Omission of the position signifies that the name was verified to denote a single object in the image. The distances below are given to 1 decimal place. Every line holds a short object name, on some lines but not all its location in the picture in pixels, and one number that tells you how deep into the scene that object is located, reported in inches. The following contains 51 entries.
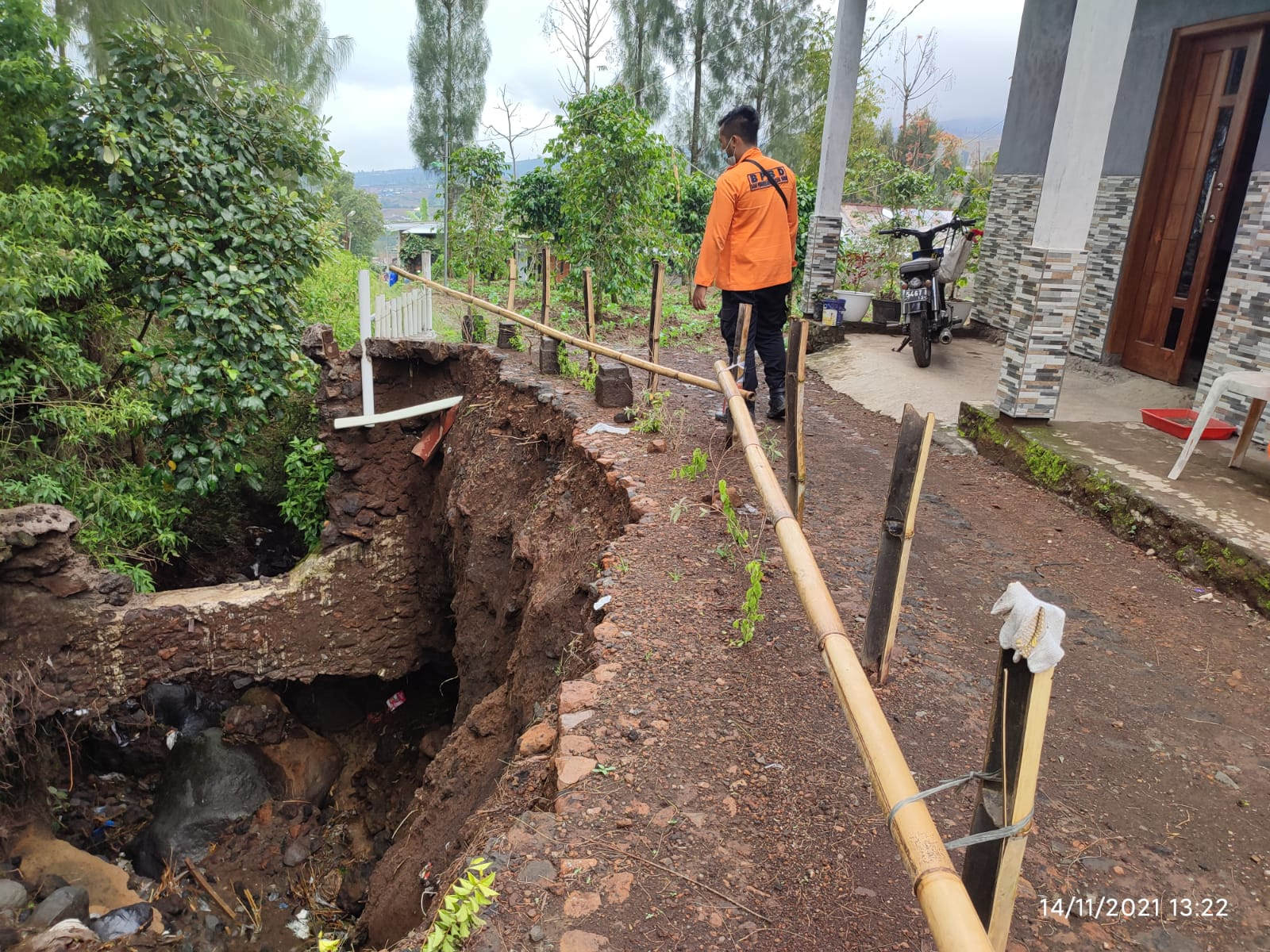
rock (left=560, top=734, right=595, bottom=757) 104.9
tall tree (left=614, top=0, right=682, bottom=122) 1029.8
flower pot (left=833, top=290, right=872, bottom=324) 380.2
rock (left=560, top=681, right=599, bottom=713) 113.6
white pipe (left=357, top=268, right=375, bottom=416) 286.7
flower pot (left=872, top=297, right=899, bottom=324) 386.9
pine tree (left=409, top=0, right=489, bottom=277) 992.2
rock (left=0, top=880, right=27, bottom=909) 217.2
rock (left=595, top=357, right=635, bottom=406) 243.8
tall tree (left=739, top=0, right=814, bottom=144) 1061.1
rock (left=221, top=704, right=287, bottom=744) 309.0
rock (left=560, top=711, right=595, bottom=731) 109.9
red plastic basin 201.3
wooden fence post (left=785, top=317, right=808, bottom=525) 157.9
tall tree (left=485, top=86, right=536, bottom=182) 644.7
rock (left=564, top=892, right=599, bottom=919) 82.5
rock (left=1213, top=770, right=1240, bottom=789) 101.7
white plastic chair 166.4
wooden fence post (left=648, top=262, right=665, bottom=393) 234.8
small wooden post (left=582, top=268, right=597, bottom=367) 272.4
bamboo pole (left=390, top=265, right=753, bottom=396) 200.7
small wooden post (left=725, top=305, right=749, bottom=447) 209.0
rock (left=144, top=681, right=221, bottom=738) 296.5
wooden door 239.8
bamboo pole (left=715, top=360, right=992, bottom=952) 52.1
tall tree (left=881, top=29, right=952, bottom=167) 653.3
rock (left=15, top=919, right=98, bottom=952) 198.4
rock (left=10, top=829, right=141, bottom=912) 239.8
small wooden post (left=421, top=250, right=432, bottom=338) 350.0
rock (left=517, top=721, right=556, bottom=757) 116.6
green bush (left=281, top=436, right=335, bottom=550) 333.1
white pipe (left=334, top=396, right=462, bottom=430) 307.9
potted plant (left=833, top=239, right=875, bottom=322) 470.0
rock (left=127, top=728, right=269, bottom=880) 266.8
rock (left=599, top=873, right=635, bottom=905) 84.1
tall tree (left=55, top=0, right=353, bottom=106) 289.6
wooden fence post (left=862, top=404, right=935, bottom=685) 108.7
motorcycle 304.5
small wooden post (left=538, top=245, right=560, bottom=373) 283.3
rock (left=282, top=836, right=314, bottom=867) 272.1
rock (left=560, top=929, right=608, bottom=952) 78.9
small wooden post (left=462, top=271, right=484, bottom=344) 343.0
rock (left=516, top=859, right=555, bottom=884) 86.5
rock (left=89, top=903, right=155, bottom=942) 222.1
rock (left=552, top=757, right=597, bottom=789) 100.0
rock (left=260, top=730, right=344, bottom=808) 304.8
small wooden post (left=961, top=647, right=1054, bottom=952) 60.8
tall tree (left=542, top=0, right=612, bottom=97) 737.6
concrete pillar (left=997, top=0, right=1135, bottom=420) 183.2
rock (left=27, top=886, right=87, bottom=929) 214.2
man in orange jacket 199.3
